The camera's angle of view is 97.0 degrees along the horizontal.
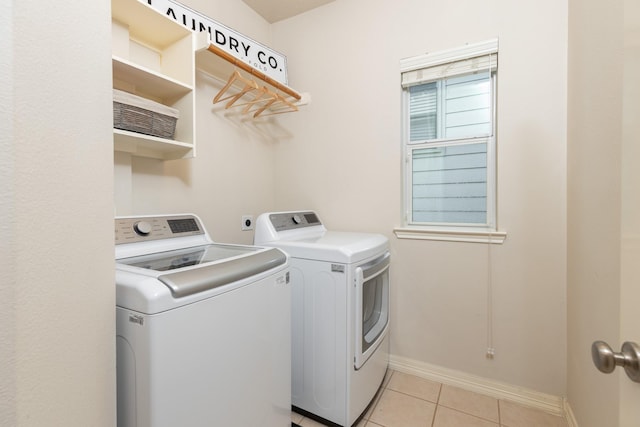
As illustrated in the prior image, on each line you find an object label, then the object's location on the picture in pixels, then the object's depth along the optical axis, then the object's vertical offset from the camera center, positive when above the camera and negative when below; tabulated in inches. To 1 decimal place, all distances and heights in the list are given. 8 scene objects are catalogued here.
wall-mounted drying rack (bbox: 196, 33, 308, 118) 65.1 +34.2
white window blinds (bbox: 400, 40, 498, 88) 68.5 +37.2
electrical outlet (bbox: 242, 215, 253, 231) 87.5 -4.2
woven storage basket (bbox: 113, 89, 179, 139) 48.4 +17.2
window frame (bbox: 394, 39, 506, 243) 69.7 +12.5
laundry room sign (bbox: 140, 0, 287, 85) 59.9 +42.7
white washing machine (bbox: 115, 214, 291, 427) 31.2 -15.7
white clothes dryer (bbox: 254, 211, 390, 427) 57.0 -24.8
